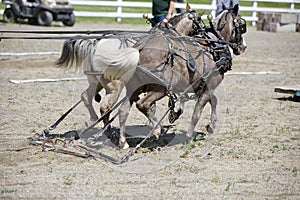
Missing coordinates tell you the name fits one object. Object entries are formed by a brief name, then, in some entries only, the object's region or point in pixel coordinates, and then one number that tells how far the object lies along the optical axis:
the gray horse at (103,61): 13.89
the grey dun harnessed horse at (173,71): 14.45
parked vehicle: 44.41
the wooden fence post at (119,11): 51.56
